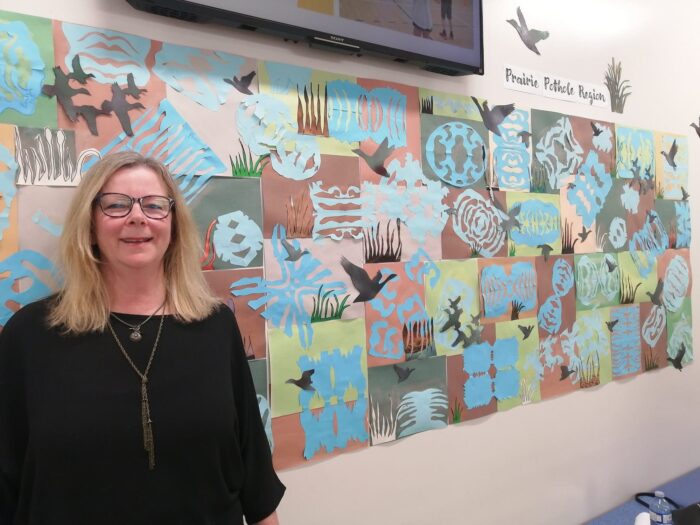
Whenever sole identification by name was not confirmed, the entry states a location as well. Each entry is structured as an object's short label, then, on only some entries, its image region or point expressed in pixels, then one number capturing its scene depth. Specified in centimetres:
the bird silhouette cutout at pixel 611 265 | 187
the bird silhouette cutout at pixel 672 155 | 207
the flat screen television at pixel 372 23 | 111
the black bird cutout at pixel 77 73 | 101
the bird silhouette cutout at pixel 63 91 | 99
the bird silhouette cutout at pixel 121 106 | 104
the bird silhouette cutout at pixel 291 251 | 124
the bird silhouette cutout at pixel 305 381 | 125
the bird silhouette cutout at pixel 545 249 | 170
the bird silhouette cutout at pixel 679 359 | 210
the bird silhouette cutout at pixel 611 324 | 187
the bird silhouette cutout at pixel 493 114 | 158
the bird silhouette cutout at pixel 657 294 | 201
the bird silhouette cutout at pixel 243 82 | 118
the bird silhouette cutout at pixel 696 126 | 218
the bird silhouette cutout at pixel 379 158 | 137
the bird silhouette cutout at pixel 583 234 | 180
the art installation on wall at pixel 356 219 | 100
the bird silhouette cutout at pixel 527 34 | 167
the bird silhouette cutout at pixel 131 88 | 106
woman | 85
